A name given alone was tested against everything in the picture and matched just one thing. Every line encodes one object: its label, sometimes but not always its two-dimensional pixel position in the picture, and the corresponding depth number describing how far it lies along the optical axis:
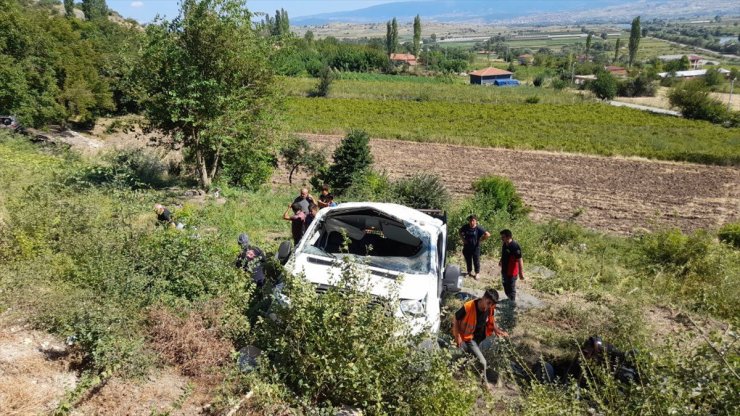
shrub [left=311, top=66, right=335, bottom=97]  58.88
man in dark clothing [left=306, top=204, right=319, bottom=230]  9.25
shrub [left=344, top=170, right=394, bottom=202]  14.16
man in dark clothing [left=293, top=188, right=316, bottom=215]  9.38
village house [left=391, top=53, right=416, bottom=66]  105.44
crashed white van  5.39
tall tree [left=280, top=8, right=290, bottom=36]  123.56
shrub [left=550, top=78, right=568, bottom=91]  74.49
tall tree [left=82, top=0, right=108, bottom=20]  79.92
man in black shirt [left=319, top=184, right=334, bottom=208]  10.29
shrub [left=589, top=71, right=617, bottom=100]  64.56
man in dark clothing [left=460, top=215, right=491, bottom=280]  8.96
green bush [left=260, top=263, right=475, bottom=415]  3.85
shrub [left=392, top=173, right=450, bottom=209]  13.92
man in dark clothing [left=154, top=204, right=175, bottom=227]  8.60
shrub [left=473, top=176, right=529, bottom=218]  16.98
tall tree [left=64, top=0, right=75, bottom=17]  77.00
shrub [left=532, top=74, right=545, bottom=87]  84.29
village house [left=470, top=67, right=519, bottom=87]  86.88
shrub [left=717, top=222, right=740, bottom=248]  15.31
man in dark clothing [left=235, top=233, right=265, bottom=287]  6.52
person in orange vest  5.64
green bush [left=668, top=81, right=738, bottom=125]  47.47
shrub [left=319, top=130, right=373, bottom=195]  17.61
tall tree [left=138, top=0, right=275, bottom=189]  11.71
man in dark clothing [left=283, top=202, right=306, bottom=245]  9.17
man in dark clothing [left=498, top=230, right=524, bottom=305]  7.79
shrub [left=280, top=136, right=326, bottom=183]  20.31
